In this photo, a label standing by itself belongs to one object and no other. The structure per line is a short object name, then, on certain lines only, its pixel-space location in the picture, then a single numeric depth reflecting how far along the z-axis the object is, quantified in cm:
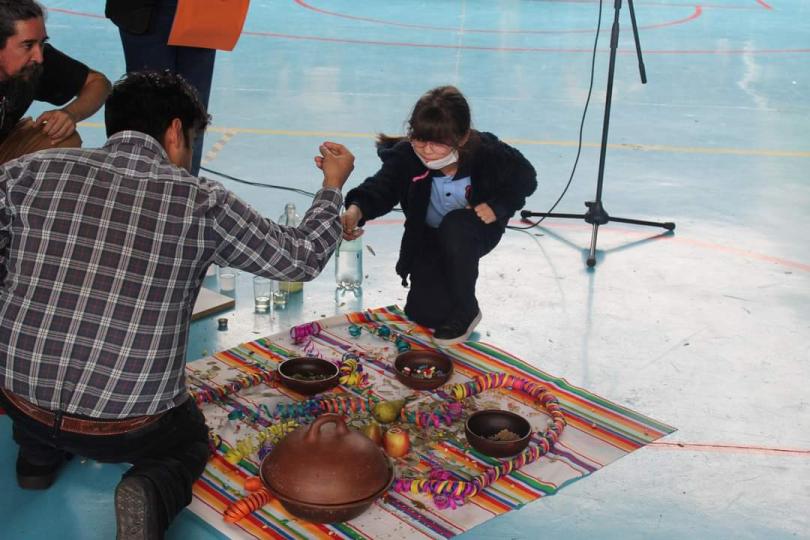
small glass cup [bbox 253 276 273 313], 388
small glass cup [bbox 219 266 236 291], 404
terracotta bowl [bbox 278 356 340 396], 310
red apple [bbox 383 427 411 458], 280
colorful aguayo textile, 253
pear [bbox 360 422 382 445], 282
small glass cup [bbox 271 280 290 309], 391
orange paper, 362
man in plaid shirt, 226
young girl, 342
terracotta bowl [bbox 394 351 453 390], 322
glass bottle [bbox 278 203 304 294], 400
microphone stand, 442
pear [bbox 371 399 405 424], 299
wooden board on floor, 377
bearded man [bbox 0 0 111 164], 306
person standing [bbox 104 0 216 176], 373
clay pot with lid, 238
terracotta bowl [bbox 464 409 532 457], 275
